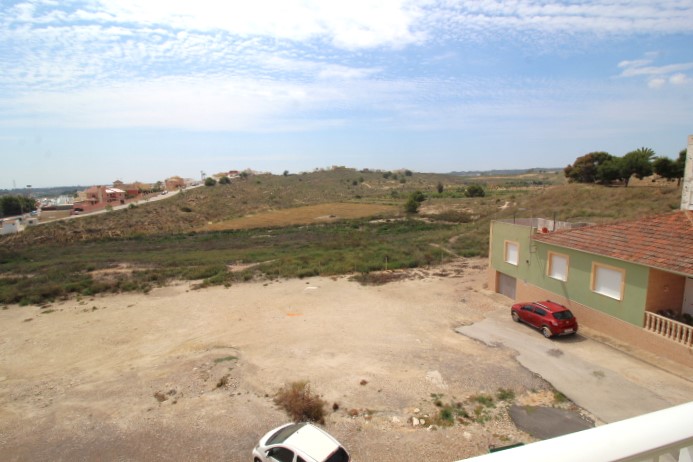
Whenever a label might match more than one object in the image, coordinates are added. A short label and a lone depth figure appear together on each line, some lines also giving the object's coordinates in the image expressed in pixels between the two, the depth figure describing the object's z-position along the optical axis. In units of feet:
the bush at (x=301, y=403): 40.98
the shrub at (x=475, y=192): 338.66
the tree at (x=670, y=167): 166.91
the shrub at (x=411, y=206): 270.67
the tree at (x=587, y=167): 216.13
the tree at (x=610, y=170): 191.83
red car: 57.77
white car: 30.78
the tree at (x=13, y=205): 385.29
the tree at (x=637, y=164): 184.75
